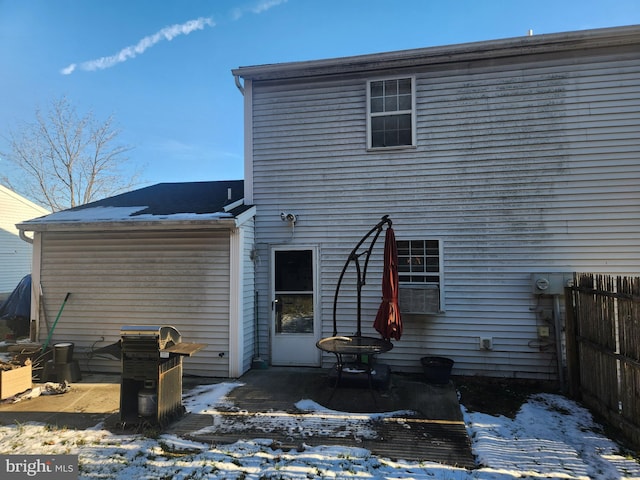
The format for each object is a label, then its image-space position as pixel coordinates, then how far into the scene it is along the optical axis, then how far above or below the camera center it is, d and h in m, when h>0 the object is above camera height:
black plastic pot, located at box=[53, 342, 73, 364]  5.33 -1.31
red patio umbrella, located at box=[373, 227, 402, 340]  4.76 -0.45
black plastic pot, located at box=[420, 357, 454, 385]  5.17 -1.56
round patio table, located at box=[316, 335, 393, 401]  4.56 -1.10
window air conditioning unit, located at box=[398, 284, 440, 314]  5.54 -0.54
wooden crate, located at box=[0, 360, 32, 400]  4.50 -1.50
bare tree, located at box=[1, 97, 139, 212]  17.72 +5.90
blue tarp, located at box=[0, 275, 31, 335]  8.85 -1.09
